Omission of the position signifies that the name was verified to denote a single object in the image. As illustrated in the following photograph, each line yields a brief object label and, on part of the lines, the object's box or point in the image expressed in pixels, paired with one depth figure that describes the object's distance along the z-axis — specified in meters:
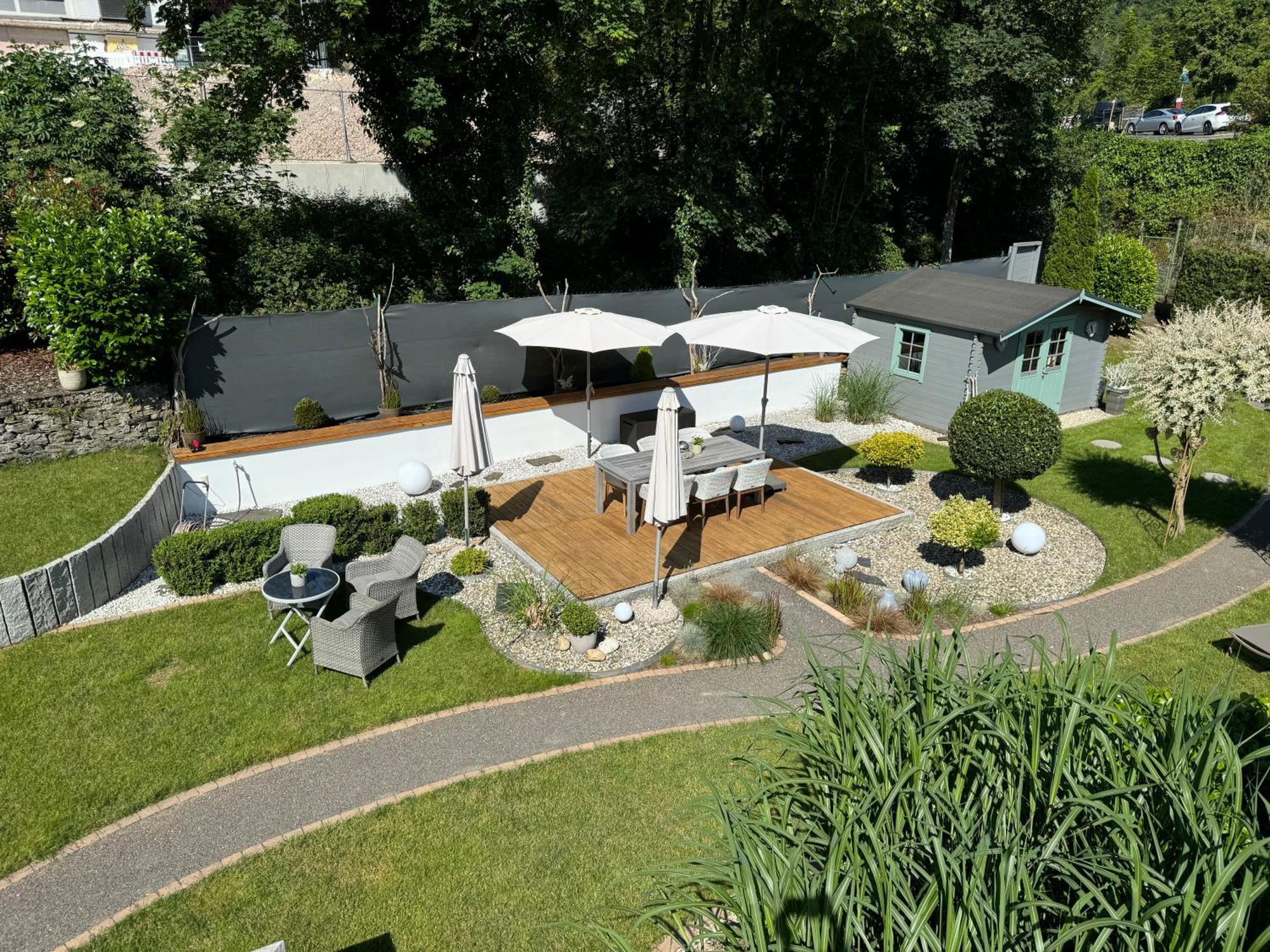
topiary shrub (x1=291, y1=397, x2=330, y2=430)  12.48
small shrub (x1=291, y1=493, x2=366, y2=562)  9.80
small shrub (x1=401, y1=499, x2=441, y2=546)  10.35
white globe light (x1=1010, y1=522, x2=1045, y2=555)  10.48
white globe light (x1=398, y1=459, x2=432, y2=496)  11.90
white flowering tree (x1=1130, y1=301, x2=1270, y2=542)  10.05
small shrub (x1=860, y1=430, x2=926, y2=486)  12.16
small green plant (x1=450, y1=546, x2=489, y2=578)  9.80
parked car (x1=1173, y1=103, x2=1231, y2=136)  40.28
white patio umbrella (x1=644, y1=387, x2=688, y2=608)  8.42
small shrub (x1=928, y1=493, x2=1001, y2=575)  9.80
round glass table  8.18
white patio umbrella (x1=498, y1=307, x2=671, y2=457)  11.98
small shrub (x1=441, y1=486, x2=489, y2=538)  10.64
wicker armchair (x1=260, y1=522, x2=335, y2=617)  9.11
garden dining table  10.52
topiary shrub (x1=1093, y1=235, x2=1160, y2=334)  22.86
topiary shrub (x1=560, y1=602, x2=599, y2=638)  8.34
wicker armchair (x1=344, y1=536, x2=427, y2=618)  8.38
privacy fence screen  12.09
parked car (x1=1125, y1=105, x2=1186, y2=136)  42.43
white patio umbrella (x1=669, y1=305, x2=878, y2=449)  11.28
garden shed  14.91
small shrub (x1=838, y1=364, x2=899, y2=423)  15.61
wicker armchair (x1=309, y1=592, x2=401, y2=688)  7.57
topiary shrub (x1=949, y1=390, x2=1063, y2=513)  10.73
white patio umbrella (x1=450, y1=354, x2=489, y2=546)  9.85
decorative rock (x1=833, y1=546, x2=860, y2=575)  10.12
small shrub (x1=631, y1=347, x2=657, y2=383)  14.87
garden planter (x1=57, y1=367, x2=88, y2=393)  11.34
